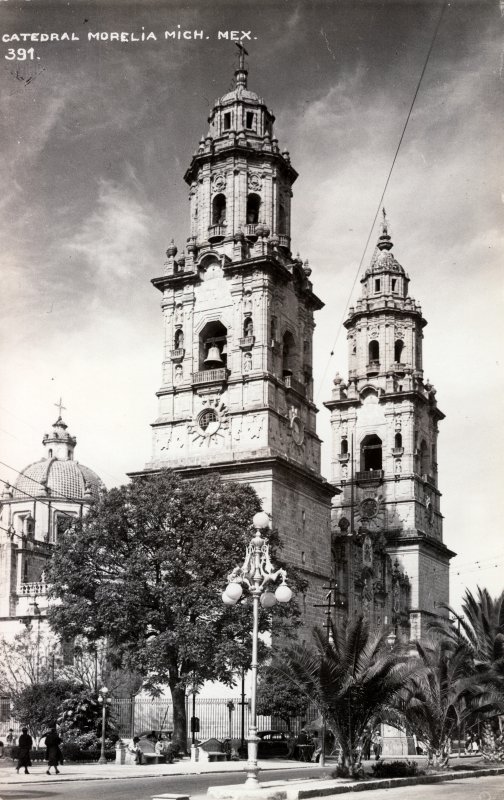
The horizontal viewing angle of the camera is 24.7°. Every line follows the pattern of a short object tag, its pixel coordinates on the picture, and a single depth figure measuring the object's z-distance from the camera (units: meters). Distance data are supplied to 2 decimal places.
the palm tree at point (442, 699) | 31.61
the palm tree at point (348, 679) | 27.56
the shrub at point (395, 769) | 27.34
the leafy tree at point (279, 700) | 42.50
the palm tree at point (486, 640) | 35.03
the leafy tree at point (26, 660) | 48.62
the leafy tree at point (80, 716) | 40.00
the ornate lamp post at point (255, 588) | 23.16
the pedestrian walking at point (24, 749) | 29.95
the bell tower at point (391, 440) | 69.75
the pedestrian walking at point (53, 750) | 30.44
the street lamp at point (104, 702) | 36.47
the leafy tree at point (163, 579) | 37.41
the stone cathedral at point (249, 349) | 49.19
